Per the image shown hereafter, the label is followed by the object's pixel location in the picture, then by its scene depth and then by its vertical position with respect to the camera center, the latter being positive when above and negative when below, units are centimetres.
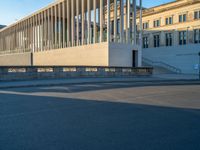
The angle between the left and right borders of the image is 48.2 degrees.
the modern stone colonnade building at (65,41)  3203 +564
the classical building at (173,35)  4359 +722
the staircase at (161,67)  4206 +28
